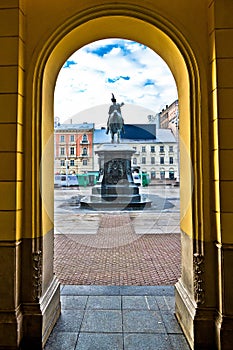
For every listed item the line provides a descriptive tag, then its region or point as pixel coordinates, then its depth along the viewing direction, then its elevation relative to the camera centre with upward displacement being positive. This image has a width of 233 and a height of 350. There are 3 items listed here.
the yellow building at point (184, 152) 2.49 +0.31
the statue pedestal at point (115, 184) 13.66 -0.10
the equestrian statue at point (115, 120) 16.09 +3.88
